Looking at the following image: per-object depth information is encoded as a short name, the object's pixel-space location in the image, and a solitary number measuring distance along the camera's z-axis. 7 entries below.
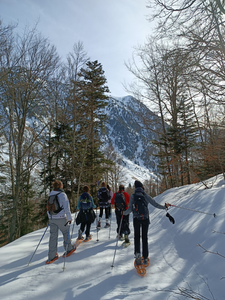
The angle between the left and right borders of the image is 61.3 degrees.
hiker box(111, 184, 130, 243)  6.88
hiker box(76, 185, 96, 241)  6.77
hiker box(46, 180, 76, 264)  4.97
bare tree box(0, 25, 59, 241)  10.48
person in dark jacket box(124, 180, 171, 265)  4.59
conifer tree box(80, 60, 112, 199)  16.64
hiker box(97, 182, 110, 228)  9.02
